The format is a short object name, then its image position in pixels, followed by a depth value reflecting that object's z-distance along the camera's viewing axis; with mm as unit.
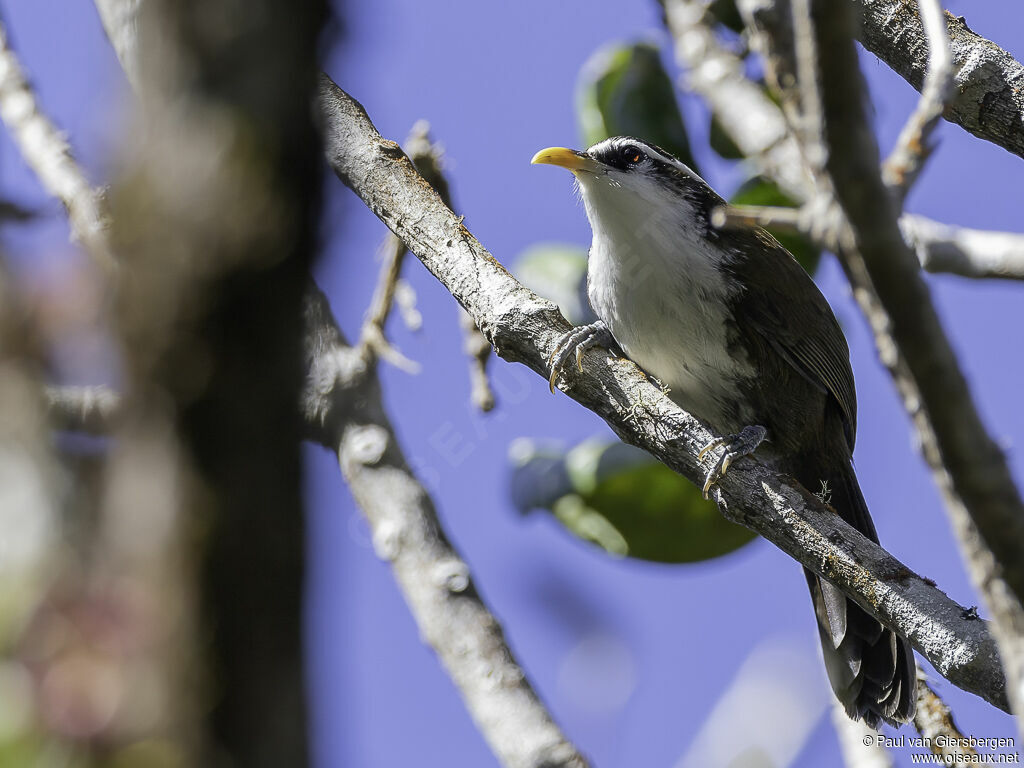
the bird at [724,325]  7992
